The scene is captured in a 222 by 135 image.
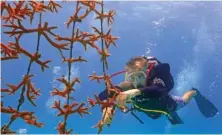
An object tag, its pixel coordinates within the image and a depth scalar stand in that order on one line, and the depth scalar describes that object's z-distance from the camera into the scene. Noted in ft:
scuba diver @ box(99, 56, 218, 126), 11.00
